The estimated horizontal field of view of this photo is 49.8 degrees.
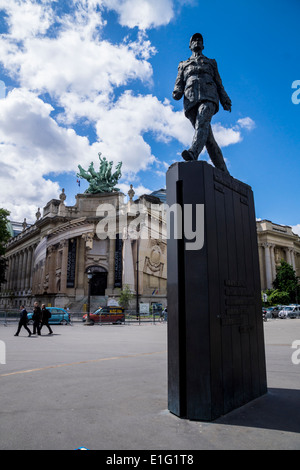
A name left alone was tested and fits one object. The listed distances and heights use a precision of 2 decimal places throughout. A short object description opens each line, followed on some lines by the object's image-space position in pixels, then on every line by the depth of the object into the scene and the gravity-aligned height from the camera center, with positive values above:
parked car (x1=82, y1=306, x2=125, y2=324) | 28.48 -1.36
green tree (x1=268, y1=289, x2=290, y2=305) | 56.69 +0.20
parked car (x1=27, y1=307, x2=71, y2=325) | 27.27 -1.37
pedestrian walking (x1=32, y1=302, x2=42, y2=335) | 16.16 -0.87
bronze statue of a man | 4.96 +3.24
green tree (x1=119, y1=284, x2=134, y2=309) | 40.58 +0.32
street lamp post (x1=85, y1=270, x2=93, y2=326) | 26.69 -1.70
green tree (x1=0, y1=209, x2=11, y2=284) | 46.41 +10.28
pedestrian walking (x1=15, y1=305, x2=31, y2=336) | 15.34 -0.95
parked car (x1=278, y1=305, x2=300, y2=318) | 40.75 -1.61
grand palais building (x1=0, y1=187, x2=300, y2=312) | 45.50 +7.29
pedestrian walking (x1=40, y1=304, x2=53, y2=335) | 16.86 -0.85
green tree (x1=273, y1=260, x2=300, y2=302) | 60.81 +3.24
